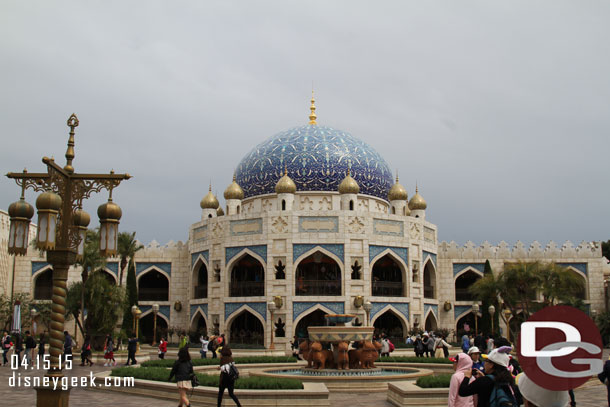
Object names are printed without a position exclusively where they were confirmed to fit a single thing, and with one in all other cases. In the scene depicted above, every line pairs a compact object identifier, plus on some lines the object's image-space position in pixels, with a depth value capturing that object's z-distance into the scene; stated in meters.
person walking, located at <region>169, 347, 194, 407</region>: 9.62
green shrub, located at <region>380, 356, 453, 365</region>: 18.92
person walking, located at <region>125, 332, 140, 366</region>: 19.00
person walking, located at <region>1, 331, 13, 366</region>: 20.84
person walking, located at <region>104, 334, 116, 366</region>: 20.03
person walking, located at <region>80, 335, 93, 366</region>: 20.36
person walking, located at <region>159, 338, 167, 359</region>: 21.28
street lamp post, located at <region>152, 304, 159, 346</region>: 29.17
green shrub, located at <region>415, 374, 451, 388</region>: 11.67
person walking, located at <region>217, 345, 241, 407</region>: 9.97
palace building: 29.22
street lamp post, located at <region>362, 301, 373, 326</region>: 26.39
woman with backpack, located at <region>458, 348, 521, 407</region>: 5.09
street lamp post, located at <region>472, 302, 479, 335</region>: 28.50
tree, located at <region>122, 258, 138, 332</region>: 31.56
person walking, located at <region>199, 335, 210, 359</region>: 22.21
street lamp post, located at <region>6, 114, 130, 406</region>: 8.34
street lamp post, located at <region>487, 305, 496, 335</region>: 27.67
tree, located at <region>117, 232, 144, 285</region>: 32.62
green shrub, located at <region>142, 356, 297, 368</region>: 17.16
